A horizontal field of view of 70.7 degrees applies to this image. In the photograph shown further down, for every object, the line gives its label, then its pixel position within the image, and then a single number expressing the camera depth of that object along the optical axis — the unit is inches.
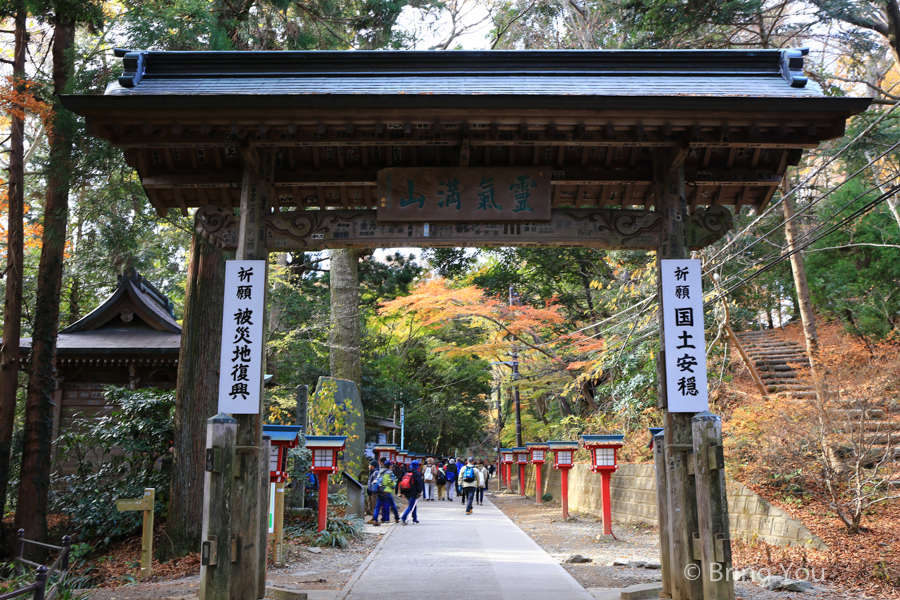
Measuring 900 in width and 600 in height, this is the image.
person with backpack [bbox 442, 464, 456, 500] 1080.2
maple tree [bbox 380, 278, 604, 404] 793.6
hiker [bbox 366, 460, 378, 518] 665.6
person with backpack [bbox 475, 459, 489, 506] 908.0
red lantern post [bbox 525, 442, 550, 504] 859.4
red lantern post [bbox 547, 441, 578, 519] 668.7
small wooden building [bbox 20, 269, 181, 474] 596.1
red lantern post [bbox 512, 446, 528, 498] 1033.5
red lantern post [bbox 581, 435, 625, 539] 521.0
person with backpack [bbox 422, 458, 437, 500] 1023.6
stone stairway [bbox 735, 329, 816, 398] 677.3
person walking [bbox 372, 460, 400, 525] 621.9
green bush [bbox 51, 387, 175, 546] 468.4
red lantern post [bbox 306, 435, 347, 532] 487.2
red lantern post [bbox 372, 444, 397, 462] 984.8
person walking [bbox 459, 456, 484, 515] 763.8
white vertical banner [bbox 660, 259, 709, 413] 250.2
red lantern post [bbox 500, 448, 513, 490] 1140.3
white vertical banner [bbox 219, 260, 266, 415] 254.1
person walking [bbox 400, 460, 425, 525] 631.8
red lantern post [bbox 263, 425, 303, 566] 370.3
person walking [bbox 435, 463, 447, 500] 1105.4
